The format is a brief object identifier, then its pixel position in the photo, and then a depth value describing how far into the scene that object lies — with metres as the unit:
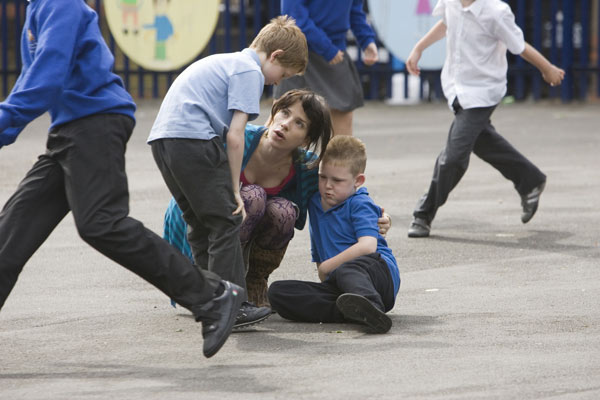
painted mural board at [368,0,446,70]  28.11
